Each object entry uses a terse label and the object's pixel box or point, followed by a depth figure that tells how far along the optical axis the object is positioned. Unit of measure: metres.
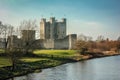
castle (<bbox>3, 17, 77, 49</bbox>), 59.12
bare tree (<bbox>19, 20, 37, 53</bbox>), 57.91
